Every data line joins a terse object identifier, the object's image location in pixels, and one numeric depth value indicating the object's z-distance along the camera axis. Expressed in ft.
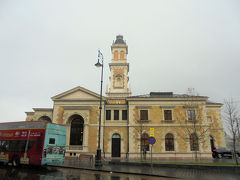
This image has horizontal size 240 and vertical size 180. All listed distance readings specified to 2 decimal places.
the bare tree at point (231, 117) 57.49
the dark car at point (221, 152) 97.19
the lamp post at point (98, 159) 52.16
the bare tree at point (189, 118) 92.22
